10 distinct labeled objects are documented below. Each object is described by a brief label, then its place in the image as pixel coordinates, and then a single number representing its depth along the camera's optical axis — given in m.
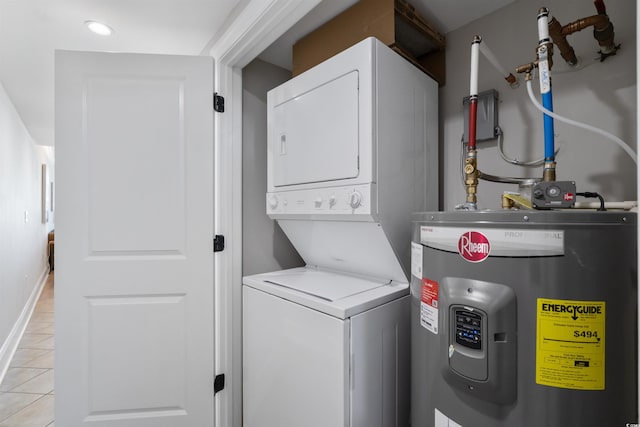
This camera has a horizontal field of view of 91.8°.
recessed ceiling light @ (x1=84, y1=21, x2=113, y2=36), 1.68
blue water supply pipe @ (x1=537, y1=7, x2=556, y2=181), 0.99
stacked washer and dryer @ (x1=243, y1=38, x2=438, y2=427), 1.22
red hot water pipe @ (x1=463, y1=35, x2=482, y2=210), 1.22
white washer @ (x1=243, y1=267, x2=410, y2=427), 1.16
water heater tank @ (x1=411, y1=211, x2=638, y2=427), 0.74
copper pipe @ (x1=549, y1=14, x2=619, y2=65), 1.09
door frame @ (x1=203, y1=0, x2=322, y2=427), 1.76
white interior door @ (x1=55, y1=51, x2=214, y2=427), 1.60
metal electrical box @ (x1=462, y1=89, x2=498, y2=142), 1.56
